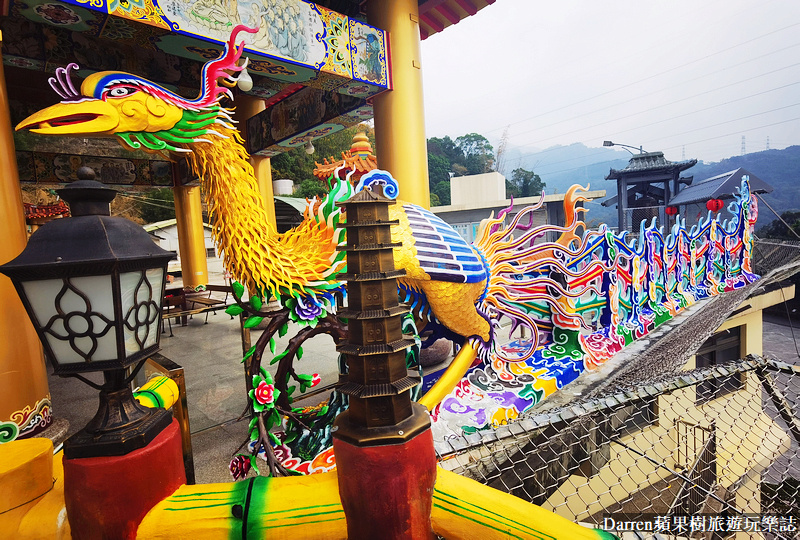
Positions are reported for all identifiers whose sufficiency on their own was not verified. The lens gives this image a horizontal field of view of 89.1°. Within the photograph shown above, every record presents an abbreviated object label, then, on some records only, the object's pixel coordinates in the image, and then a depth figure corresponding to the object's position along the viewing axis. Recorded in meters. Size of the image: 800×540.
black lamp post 0.87
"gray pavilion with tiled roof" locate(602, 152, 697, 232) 18.23
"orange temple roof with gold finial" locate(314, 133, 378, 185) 3.96
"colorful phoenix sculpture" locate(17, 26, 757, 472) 2.15
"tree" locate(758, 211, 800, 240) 20.26
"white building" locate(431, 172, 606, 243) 15.29
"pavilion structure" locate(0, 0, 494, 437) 2.89
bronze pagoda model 0.89
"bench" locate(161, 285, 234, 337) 6.88
